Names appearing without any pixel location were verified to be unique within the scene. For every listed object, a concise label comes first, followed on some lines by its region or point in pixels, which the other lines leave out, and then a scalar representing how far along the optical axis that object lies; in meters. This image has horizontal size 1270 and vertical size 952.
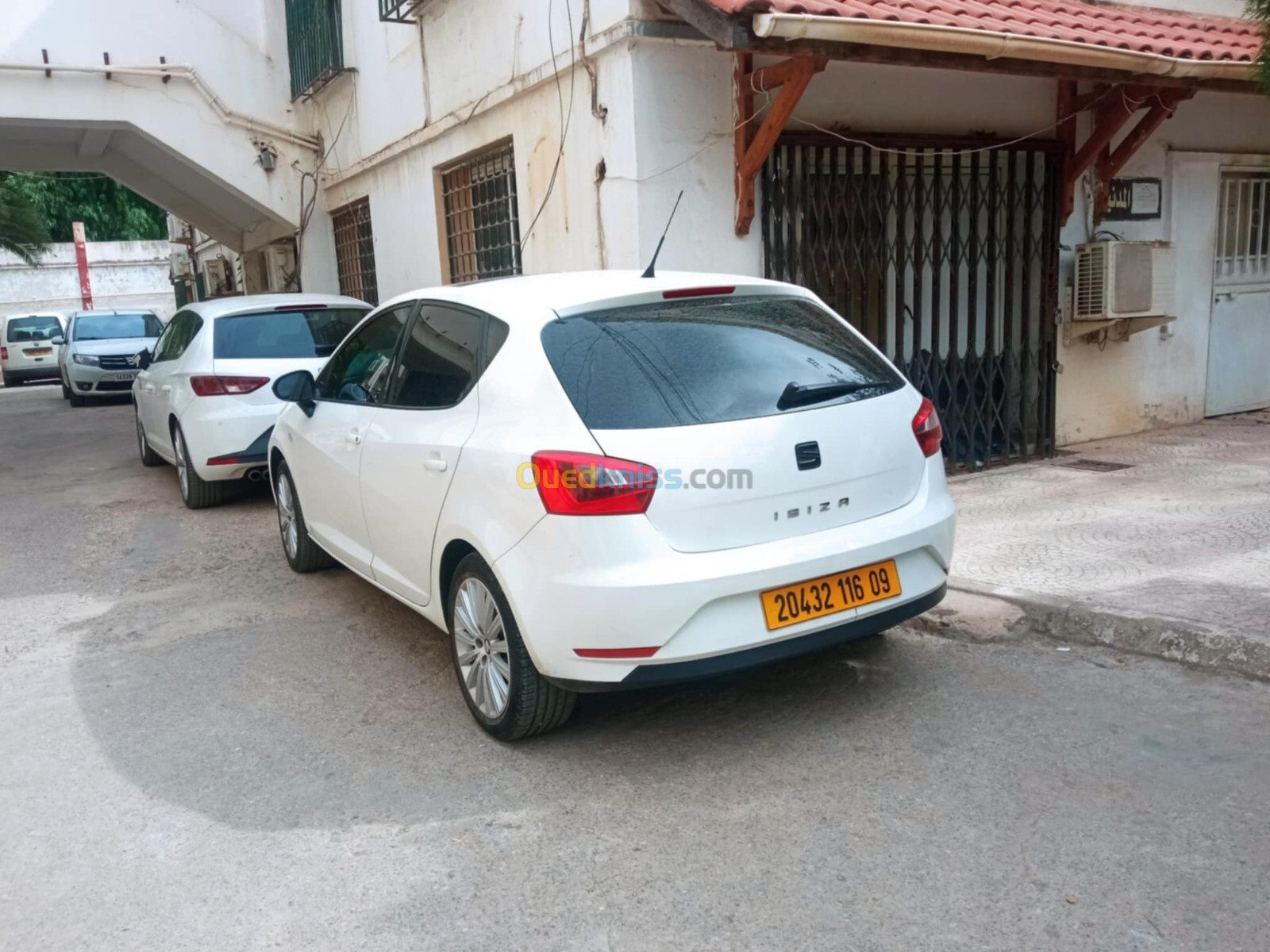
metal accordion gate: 6.85
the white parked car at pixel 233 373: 7.28
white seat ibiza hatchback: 3.17
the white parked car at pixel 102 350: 15.64
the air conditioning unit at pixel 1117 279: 7.71
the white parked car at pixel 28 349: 22.33
